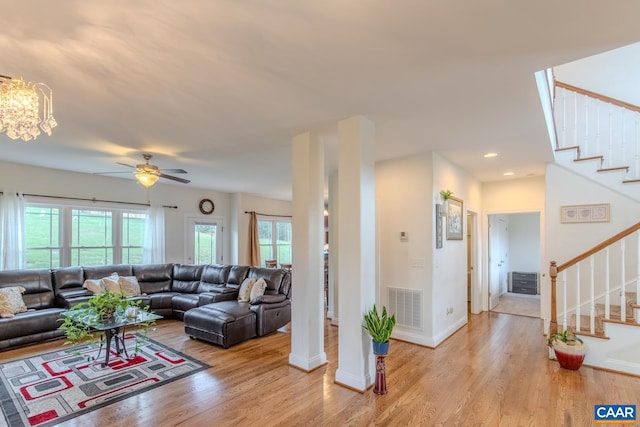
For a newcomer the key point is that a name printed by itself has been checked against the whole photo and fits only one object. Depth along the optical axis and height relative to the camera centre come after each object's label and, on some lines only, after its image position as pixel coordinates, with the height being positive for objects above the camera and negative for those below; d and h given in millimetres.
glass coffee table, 3506 -1107
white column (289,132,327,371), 3510 -345
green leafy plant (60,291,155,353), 3498 -1009
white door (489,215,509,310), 6621 -786
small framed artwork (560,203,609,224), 4559 +129
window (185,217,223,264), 7672 -416
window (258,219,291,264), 9047 -463
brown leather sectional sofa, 4219 -1198
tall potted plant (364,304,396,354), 2924 -986
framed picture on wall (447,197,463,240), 4781 +56
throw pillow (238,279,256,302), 5039 -1052
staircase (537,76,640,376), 3764 +746
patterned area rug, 2662 -1548
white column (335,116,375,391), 3039 -256
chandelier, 2041 +749
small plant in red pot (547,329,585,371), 3465 -1397
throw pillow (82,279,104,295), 5261 -1010
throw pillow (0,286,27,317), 4230 -1042
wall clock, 7895 +446
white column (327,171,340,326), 5285 -427
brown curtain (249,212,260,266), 8506 -512
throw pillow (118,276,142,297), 5586 -1082
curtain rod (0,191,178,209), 5510 +473
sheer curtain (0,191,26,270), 5096 -99
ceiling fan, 4414 +699
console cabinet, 8094 -1553
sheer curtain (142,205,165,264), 6836 -274
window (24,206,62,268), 5480 -206
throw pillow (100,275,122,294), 5391 -1004
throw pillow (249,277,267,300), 4875 -1007
